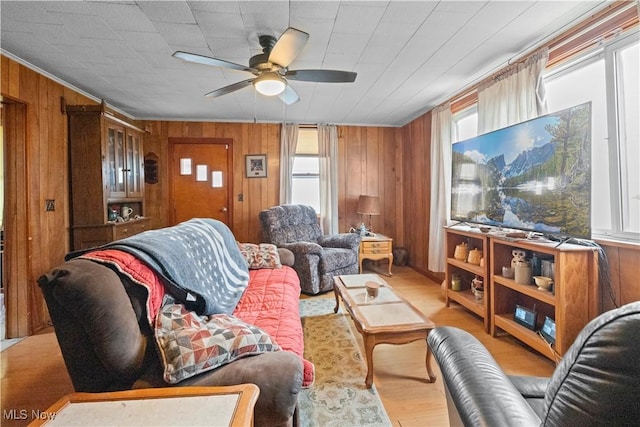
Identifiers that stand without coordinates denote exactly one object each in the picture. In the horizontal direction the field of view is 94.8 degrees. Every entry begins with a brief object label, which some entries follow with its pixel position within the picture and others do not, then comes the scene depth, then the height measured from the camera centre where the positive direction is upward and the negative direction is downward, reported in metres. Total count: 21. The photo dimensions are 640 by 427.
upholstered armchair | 3.53 -0.50
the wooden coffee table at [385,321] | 1.75 -0.73
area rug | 1.55 -1.11
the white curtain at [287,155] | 4.66 +0.82
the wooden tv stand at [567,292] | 1.86 -0.59
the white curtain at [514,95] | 2.30 +0.94
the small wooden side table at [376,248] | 4.29 -0.62
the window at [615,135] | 1.83 +0.43
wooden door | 4.59 +0.47
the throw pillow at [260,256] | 2.86 -0.49
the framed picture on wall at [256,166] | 4.71 +0.66
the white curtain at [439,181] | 3.61 +0.29
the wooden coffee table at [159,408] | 0.77 -0.56
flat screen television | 1.79 +0.20
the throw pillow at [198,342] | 1.09 -0.54
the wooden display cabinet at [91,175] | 3.09 +0.38
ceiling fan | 1.95 +1.01
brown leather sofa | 1.03 -0.53
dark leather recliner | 0.43 -0.30
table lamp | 4.56 -0.02
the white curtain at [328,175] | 4.75 +0.50
